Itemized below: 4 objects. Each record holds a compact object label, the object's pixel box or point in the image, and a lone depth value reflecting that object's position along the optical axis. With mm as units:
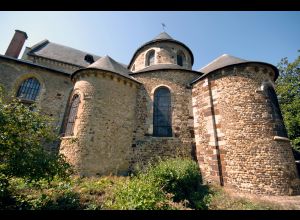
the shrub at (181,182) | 6430
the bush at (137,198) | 4320
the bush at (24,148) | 4336
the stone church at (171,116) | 7414
